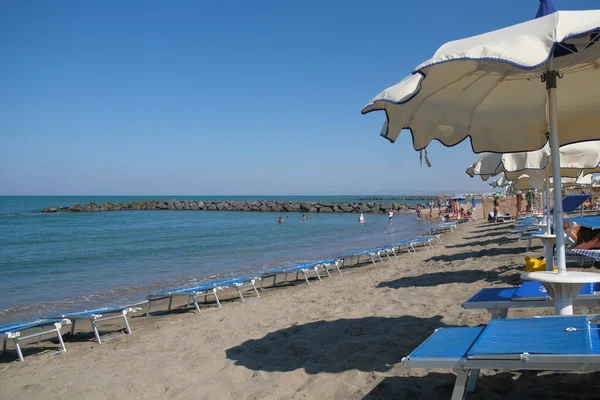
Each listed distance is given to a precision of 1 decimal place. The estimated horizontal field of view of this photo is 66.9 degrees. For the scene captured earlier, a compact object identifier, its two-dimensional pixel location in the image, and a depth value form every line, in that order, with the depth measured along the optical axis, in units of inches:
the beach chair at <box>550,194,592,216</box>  314.5
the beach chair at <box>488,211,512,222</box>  875.2
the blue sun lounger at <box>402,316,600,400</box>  78.5
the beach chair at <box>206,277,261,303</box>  314.6
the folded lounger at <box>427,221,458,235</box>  738.7
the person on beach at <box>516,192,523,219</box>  815.5
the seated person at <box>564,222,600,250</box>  244.7
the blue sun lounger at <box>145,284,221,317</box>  298.4
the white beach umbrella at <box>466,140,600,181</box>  268.5
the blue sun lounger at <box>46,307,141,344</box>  243.1
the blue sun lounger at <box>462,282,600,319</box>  134.0
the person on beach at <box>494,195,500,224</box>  861.8
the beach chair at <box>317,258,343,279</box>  398.7
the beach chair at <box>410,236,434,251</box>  549.8
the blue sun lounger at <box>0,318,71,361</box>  220.1
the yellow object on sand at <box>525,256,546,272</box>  209.3
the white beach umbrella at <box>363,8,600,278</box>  92.7
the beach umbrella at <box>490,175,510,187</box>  647.1
